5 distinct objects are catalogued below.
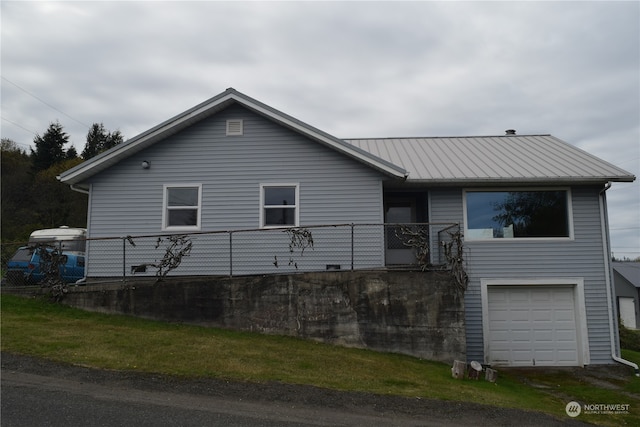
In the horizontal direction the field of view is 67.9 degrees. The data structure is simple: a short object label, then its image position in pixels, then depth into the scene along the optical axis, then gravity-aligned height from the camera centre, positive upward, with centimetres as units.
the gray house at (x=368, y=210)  1260 +174
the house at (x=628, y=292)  3956 -172
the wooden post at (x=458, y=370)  932 -190
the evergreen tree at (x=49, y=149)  4534 +1195
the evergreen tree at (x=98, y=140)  4959 +1409
